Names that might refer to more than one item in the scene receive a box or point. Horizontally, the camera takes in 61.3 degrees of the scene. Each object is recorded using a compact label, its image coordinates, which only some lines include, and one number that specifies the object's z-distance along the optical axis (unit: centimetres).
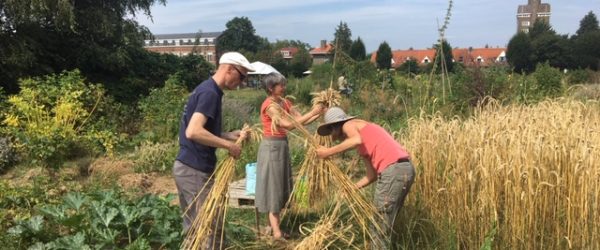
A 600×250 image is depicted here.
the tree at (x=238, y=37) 8775
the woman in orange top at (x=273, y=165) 406
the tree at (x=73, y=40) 1007
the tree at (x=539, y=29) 5284
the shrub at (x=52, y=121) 673
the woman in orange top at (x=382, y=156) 315
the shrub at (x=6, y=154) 692
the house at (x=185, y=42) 8921
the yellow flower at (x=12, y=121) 713
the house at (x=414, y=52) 6428
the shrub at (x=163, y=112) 855
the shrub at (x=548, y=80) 924
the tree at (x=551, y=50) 4806
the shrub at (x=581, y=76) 1966
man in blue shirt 287
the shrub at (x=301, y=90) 1381
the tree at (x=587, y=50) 4844
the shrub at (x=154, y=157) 696
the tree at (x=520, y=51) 4819
